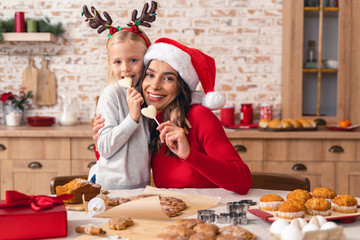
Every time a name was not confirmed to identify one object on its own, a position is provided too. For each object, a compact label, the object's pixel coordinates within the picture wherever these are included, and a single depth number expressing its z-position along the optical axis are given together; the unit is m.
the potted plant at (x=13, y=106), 3.72
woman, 1.73
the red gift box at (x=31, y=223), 1.08
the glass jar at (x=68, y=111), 3.77
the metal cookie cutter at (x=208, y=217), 1.23
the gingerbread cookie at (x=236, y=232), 1.08
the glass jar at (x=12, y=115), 3.71
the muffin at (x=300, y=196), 1.28
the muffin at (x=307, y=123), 3.39
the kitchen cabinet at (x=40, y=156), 3.34
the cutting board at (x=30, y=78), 3.91
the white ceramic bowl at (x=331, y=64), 3.75
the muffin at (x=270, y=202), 1.25
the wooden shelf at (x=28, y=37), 3.71
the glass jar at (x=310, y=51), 3.76
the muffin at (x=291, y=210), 1.16
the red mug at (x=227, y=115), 3.73
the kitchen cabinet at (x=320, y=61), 3.71
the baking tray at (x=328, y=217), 1.18
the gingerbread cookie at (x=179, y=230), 1.08
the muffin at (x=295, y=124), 3.37
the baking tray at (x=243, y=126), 3.55
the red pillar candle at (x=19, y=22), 3.74
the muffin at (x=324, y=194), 1.32
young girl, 1.67
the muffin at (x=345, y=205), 1.23
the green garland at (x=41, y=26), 3.76
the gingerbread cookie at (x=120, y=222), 1.16
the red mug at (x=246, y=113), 3.78
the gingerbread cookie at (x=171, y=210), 1.29
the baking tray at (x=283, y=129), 3.32
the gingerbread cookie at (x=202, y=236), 1.05
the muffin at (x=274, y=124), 3.32
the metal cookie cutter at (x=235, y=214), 1.22
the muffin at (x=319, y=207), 1.20
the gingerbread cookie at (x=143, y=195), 1.45
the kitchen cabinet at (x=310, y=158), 3.30
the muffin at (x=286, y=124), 3.33
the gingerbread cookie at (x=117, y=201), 1.39
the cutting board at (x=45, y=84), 3.92
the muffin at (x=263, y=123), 3.38
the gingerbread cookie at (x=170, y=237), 1.05
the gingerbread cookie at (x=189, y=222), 1.15
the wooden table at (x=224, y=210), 1.15
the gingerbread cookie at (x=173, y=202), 1.34
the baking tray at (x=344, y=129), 3.38
